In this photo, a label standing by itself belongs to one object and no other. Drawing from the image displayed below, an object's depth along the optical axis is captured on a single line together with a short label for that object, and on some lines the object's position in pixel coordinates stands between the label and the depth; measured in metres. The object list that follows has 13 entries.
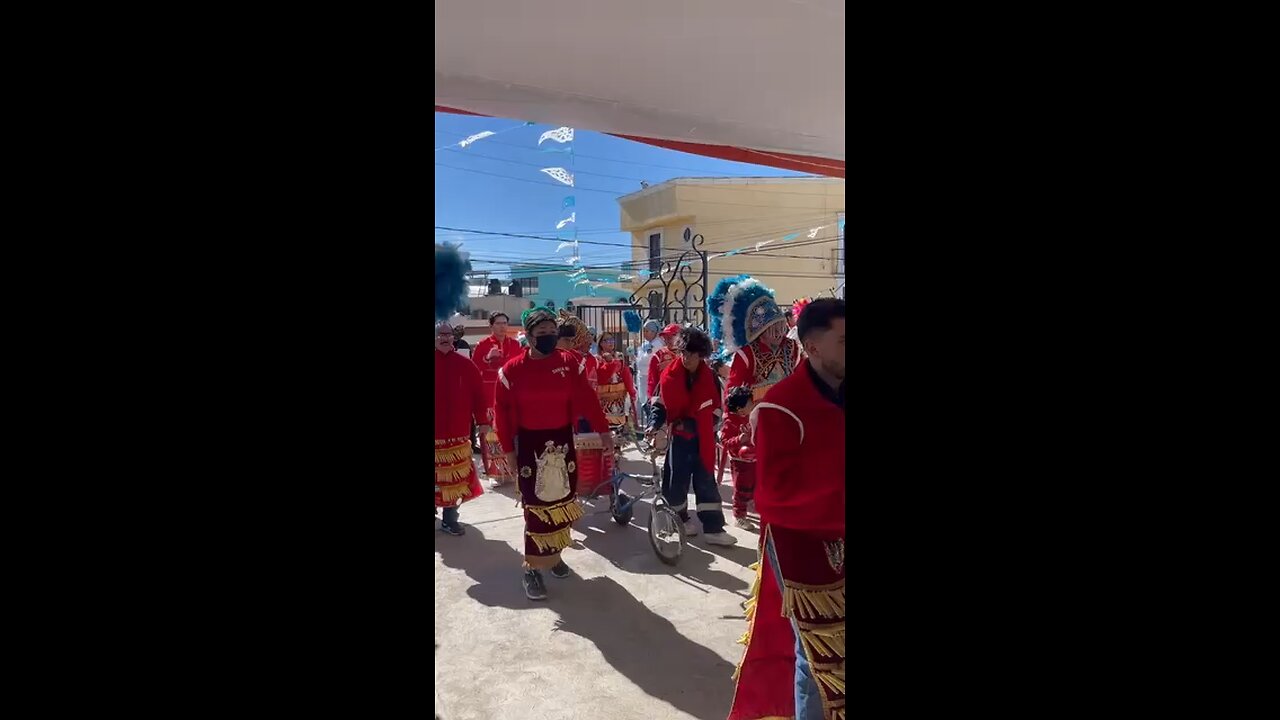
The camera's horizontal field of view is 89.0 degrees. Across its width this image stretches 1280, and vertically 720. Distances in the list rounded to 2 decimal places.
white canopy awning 1.86
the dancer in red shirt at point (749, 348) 4.82
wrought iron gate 8.70
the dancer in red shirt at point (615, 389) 7.29
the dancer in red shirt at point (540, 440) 4.36
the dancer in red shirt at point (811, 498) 1.92
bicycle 4.79
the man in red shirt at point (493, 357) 7.39
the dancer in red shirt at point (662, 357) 7.69
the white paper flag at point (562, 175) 3.53
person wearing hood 9.10
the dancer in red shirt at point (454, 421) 5.02
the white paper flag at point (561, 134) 3.20
